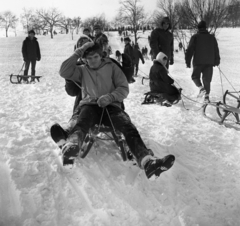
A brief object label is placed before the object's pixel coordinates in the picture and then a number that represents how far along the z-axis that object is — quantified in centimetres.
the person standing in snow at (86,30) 584
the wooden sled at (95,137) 250
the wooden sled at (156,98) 447
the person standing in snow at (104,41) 303
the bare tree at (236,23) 5376
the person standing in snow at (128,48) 1016
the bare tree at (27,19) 5862
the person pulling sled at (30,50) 813
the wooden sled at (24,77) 769
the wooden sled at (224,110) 388
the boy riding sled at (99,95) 221
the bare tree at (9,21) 5878
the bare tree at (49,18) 5566
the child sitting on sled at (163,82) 439
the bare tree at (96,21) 4757
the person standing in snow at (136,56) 1120
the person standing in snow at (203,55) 509
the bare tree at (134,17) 3025
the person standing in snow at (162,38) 545
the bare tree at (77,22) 5675
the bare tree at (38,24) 5697
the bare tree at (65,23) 5788
